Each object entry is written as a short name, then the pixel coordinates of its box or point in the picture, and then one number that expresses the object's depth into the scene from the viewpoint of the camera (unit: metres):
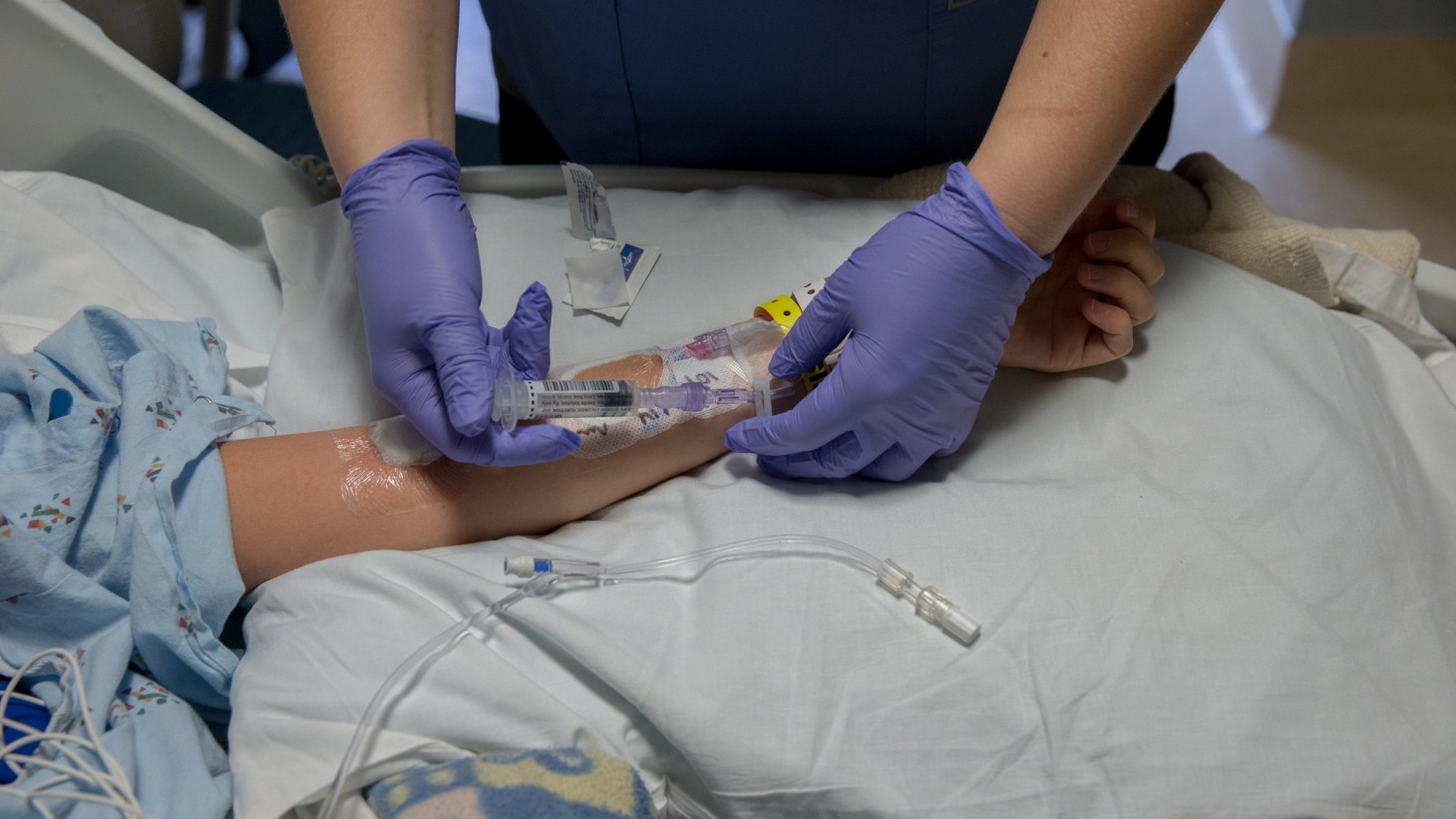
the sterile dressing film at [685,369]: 1.12
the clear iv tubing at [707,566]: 0.92
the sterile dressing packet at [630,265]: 1.30
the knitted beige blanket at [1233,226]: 1.33
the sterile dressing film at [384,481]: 1.08
